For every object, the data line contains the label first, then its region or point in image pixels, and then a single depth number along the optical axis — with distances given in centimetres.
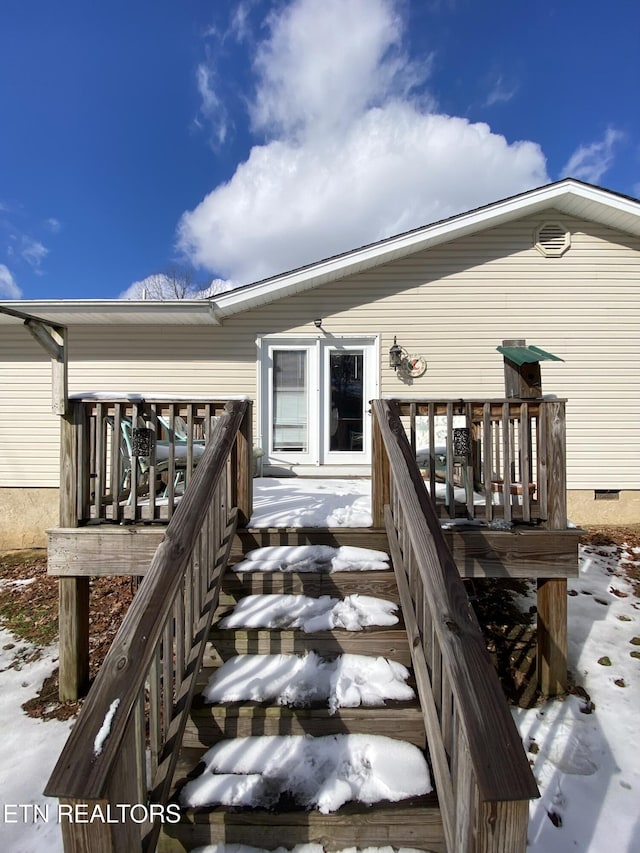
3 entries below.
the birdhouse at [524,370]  311
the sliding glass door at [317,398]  630
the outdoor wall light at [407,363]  619
